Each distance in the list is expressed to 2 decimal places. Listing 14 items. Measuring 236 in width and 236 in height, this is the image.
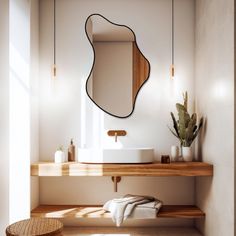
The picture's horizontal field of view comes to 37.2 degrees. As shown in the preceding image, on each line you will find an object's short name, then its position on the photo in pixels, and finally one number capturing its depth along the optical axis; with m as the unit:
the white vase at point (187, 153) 3.23
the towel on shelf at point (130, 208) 3.00
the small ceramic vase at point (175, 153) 3.26
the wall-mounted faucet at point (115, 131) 3.43
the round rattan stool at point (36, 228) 1.99
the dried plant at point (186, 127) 3.20
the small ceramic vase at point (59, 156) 3.18
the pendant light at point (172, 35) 3.49
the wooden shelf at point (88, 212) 3.04
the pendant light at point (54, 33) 3.48
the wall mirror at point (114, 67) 3.48
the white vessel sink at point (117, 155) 2.97
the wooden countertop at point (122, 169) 2.93
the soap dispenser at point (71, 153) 3.31
